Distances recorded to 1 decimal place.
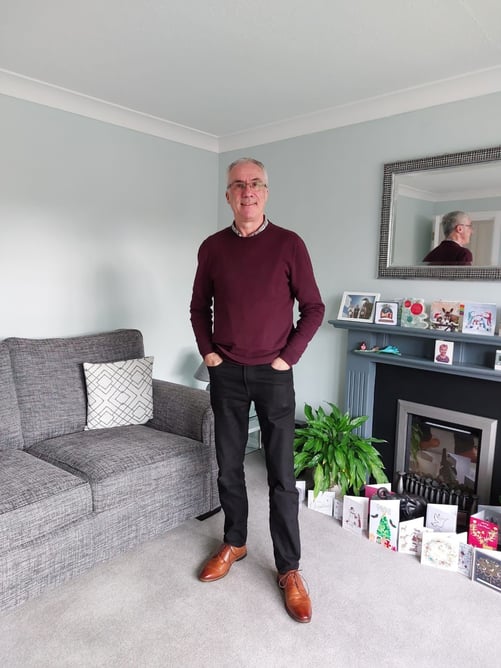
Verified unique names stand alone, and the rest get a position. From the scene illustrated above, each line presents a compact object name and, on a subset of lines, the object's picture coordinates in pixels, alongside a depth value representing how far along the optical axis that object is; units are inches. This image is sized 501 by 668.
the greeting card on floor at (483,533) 88.4
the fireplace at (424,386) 100.3
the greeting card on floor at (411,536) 92.1
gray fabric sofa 74.9
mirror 98.8
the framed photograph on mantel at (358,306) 116.1
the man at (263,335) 76.1
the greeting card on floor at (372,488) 103.2
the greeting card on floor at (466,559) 85.8
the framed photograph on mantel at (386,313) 110.8
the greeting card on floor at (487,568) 82.1
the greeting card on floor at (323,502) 106.0
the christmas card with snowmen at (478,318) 97.7
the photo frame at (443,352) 102.0
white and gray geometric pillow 105.4
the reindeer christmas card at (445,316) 102.3
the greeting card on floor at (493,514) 91.8
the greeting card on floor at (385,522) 93.6
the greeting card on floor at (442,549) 87.4
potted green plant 104.7
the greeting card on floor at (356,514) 99.0
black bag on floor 98.0
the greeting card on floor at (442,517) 94.2
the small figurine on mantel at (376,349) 111.7
